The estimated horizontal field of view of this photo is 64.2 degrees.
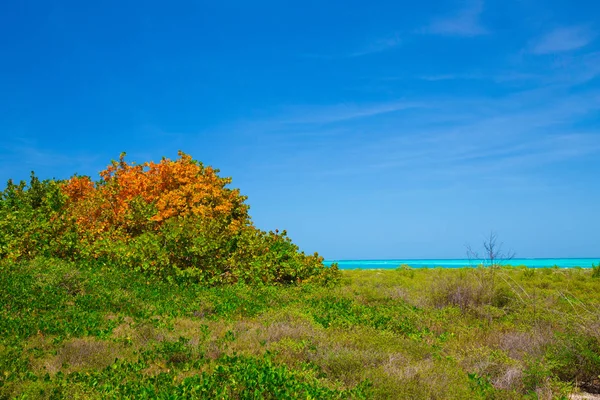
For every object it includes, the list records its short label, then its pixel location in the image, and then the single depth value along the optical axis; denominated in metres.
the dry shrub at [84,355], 7.91
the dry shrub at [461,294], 14.91
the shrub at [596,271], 21.18
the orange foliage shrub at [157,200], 22.66
